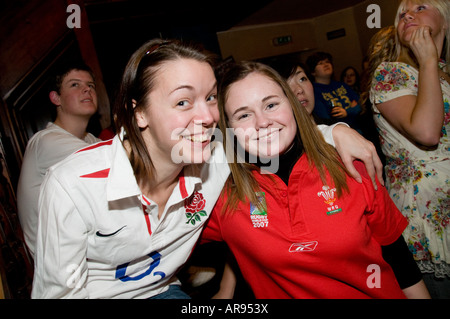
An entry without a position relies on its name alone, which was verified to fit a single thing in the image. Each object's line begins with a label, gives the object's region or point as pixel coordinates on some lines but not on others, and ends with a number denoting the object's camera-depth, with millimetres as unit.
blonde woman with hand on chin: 1266
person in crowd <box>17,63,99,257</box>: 1688
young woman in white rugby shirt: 1005
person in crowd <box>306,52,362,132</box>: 2604
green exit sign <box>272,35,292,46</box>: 7751
